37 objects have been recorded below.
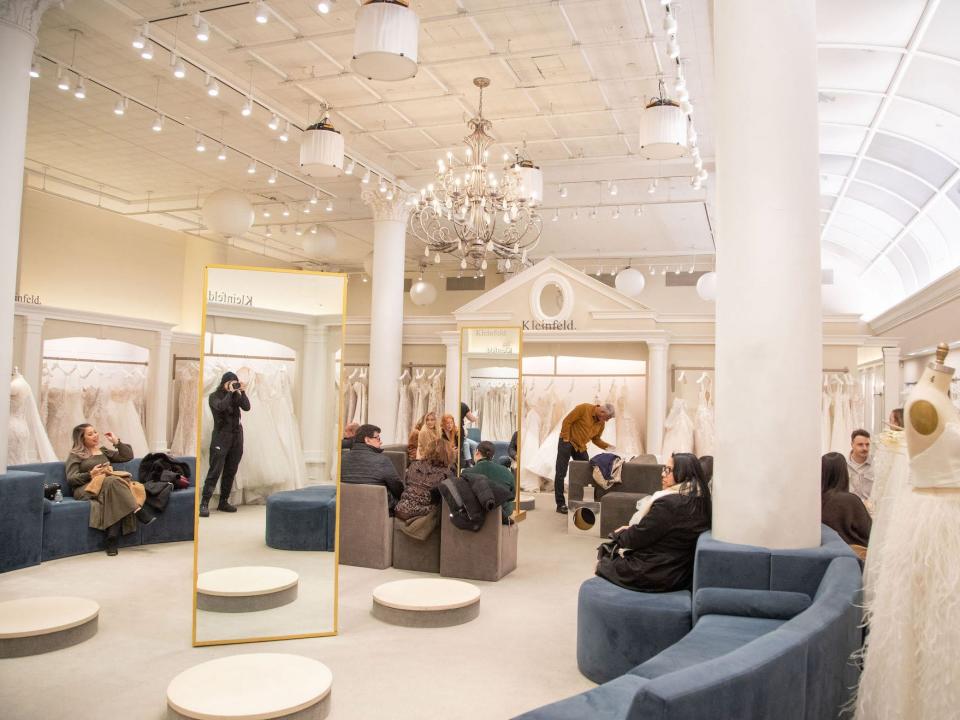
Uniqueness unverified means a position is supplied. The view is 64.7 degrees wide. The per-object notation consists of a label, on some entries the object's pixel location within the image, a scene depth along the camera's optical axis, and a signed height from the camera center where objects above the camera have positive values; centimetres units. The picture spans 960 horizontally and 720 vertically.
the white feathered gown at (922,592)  247 -58
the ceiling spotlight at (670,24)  577 +299
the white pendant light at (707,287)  1229 +209
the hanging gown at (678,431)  1029 -23
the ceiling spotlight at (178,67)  733 +325
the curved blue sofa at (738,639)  195 -79
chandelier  776 +217
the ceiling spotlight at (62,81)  798 +336
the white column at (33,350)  1017 +67
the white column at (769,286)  375 +66
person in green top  682 -56
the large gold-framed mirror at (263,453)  438 -28
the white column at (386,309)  1219 +161
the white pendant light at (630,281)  1377 +240
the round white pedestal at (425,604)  485 -126
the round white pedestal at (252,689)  319 -127
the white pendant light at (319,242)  1205 +262
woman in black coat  409 -69
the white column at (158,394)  1260 +14
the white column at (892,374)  991 +61
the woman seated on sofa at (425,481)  632 -61
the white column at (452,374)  1149 +54
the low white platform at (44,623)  414 -125
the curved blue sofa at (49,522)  598 -104
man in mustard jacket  930 -23
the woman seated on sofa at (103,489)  669 -78
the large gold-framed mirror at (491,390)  843 +23
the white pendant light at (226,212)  901 +229
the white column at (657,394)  1060 +28
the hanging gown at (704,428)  1027 -17
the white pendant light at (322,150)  734 +249
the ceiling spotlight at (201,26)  666 +333
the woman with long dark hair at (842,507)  470 -55
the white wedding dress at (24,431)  855 -36
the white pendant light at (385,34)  489 +243
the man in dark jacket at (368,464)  645 -49
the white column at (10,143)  609 +207
